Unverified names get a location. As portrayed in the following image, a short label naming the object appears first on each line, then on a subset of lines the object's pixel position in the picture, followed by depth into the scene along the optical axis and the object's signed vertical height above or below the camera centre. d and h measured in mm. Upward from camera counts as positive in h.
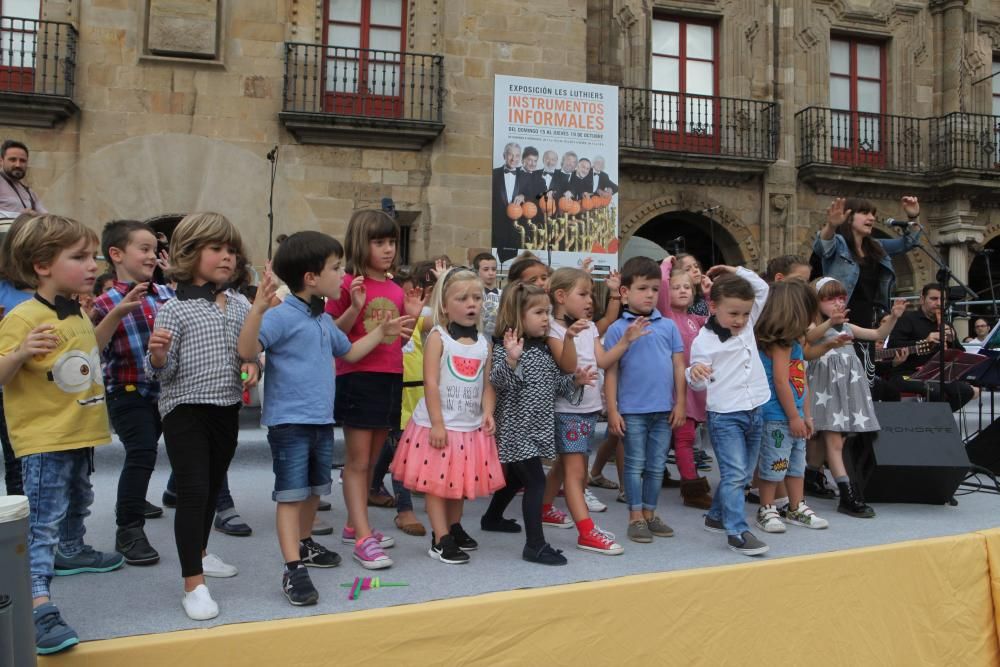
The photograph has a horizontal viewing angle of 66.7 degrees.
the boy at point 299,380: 2961 -92
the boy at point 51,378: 2561 -91
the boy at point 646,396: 3943 -168
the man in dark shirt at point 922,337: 6539 +286
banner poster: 10562 +2696
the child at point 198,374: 2717 -71
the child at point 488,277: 4665 +597
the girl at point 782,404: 4102 -201
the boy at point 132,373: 3365 -89
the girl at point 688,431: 4695 -410
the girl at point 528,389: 3479 -129
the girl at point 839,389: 4504 -131
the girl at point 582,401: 3637 -181
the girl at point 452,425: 3434 -303
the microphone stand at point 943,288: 4988 +583
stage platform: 2418 -906
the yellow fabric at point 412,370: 4602 -65
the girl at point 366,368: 3484 -44
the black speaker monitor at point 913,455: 4527 -512
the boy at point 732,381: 3818 -80
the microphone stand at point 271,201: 9422 +2074
